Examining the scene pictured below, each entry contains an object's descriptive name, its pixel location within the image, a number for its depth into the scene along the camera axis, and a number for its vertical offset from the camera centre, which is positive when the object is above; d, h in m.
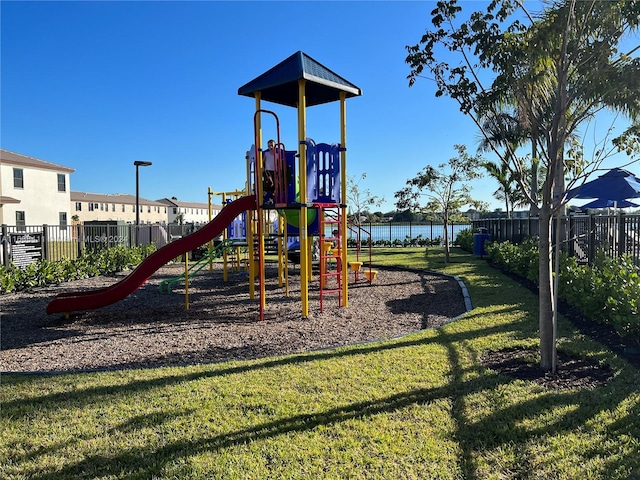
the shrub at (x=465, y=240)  24.14 -0.32
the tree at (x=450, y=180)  18.89 +2.29
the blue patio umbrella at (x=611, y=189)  11.47 +1.09
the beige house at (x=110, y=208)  57.22 +4.42
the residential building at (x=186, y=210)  76.62 +5.43
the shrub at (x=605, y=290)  5.23 -0.82
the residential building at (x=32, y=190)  29.70 +3.59
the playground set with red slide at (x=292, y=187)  7.85 +0.94
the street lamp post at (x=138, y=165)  21.06 +3.51
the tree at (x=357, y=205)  28.27 +2.11
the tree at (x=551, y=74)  4.41 +1.65
